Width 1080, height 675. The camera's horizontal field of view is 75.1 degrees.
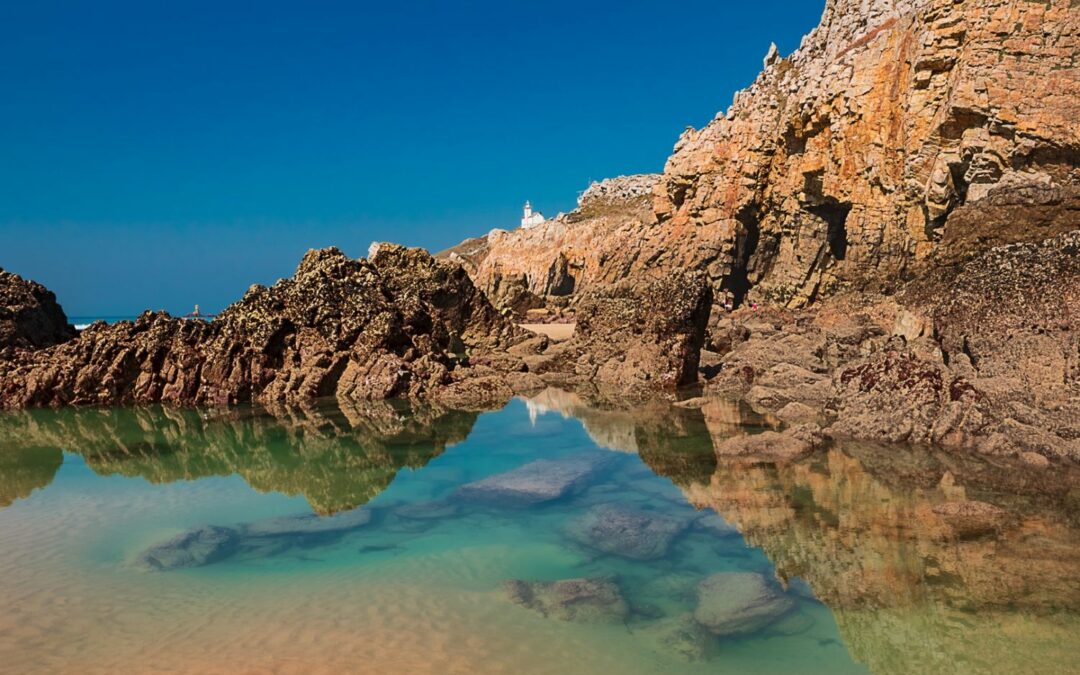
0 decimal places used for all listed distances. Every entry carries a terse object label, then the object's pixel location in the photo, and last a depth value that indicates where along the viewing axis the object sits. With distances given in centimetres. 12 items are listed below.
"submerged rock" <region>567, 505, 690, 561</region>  928
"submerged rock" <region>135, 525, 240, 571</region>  902
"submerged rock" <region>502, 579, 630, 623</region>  731
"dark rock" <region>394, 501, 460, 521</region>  1108
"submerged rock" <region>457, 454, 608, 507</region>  1202
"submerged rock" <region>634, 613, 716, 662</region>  652
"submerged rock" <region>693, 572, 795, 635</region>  704
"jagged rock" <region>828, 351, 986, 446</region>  1380
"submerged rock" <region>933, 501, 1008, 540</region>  910
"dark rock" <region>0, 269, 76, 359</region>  2891
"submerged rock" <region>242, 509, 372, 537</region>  1027
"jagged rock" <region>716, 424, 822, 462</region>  1351
